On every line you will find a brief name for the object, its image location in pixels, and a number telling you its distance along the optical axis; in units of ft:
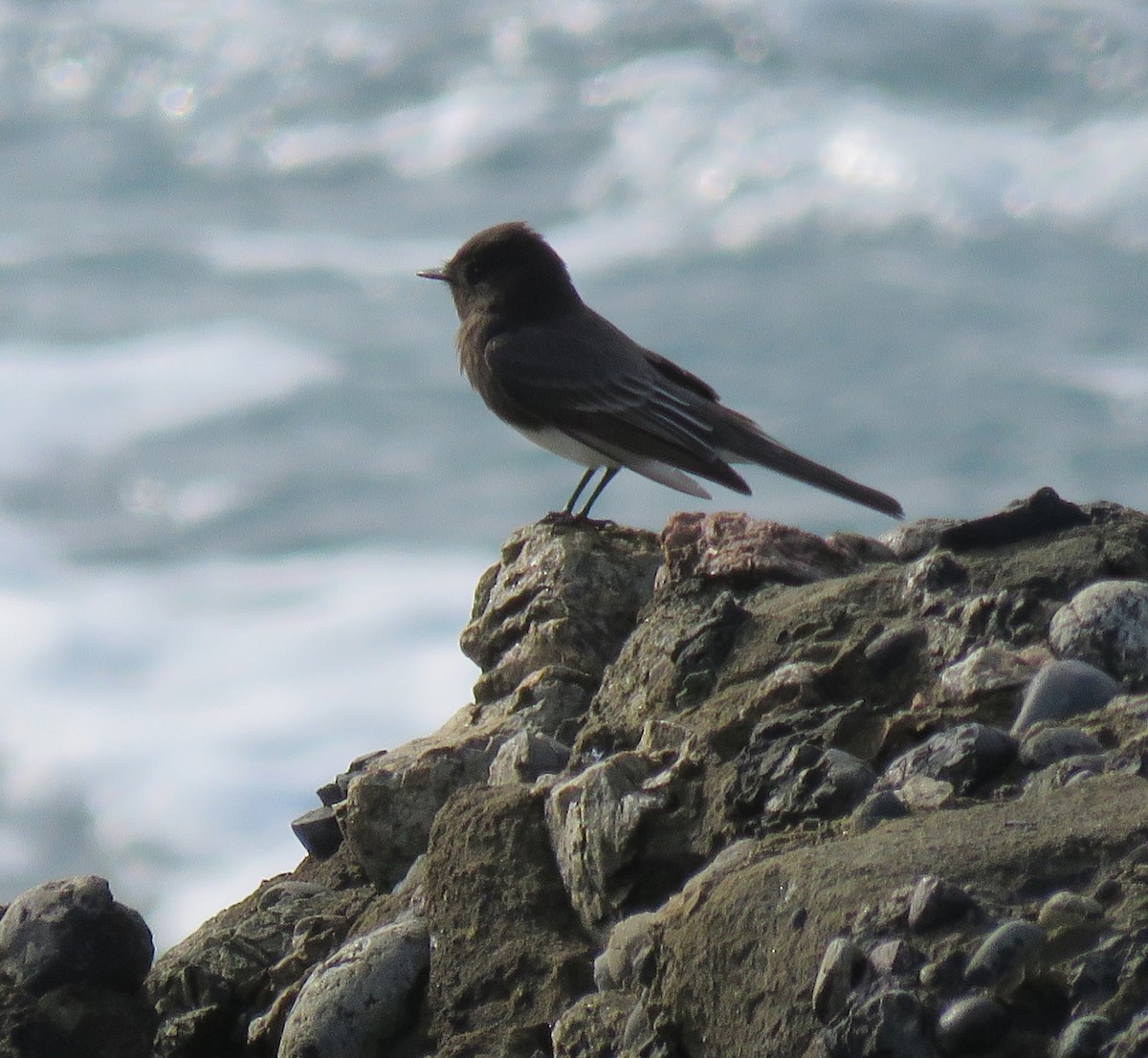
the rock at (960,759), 23.35
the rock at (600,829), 24.38
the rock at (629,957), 21.68
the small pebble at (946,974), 18.16
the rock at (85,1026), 28.04
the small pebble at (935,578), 29.37
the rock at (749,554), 32.99
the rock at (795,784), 23.59
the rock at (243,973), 27.35
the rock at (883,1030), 17.72
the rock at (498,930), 23.66
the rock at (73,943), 28.94
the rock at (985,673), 25.77
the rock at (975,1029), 17.54
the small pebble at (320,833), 32.42
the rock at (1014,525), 30.99
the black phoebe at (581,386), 51.24
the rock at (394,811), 29.81
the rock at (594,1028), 21.45
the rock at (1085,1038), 17.02
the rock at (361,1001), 24.36
